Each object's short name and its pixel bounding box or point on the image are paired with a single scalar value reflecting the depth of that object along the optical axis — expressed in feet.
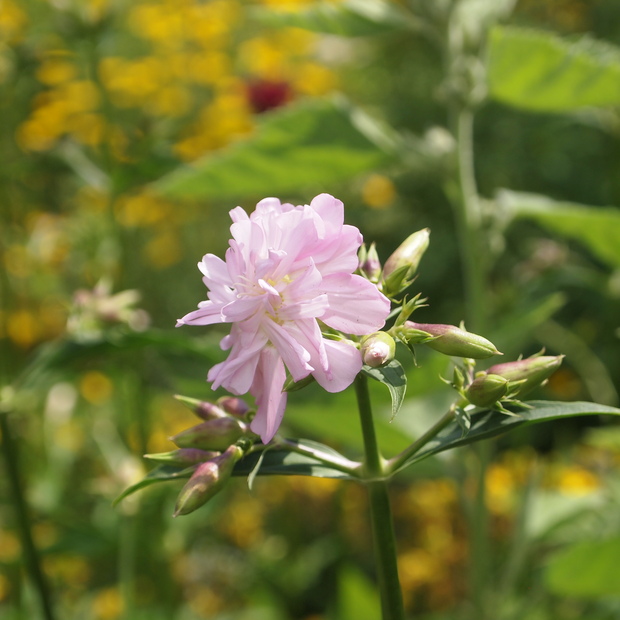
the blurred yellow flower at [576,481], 2.06
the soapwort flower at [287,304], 0.81
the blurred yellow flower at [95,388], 2.71
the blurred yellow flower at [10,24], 1.99
